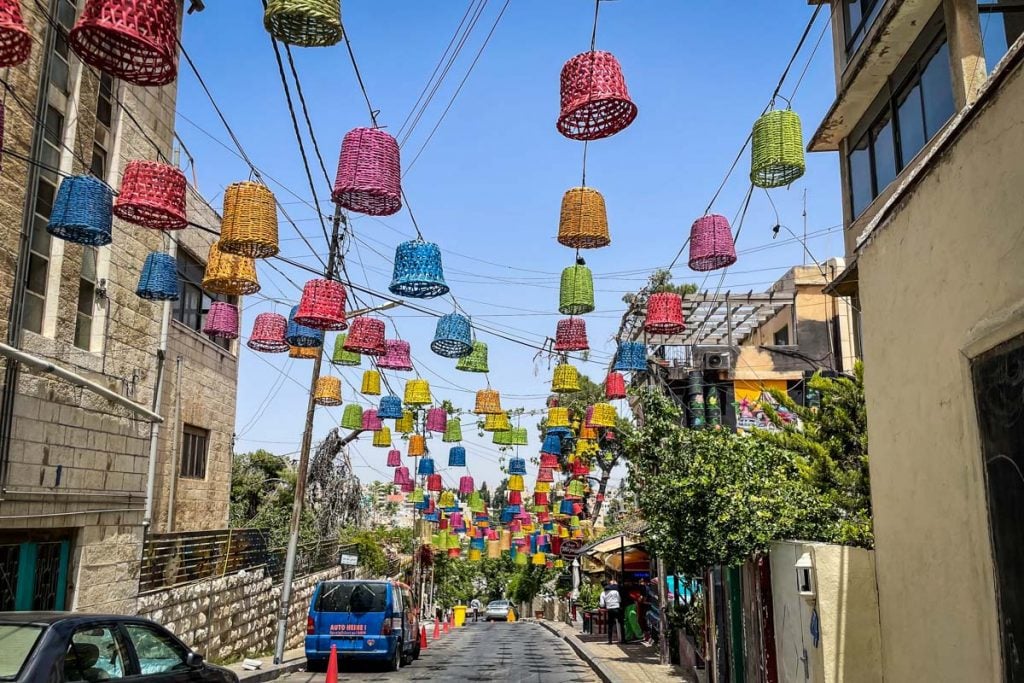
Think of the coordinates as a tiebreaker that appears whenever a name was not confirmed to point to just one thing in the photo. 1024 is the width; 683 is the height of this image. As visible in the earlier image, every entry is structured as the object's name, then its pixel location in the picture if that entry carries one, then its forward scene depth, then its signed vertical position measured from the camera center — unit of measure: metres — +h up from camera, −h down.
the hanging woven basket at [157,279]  13.56 +3.42
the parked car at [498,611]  68.19 -7.94
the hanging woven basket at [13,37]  6.49 +3.50
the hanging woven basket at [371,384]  19.40 +2.66
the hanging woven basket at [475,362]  16.95 +2.73
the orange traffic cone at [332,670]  13.18 -2.43
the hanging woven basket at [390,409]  19.61 +2.14
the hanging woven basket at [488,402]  20.95 +2.47
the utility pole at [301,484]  18.73 +0.48
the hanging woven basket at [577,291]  13.51 +3.26
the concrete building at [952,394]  5.39 +0.84
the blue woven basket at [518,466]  33.94 +1.57
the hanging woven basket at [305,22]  6.73 +3.72
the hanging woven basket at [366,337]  14.21 +2.69
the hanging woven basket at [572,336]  15.74 +3.03
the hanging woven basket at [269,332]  15.02 +2.92
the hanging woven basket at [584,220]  11.01 +3.53
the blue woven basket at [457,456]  28.20 +1.60
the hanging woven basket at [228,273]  11.68 +3.04
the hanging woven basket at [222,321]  15.67 +3.22
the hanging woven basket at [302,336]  14.87 +2.81
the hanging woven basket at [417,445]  26.56 +1.84
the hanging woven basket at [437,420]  22.12 +2.15
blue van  17.91 -2.34
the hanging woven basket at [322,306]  11.50 +2.58
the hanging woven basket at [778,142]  10.11 +4.15
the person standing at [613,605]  25.64 -2.77
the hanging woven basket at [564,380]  17.20 +2.46
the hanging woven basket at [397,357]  16.69 +2.80
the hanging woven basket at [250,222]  9.77 +3.10
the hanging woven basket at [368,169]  9.19 +3.49
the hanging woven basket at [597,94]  7.83 +3.62
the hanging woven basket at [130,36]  6.16 +3.33
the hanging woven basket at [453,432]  25.66 +2.15
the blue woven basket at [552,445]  27.05 +1.89
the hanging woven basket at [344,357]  16.81 +2.80
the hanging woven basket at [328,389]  19.09 +2.48
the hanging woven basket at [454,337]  14.04 +2.67
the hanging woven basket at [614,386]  21.48 +2.95
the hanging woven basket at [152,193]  8.90 +3.13
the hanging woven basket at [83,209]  10.04 +3.33
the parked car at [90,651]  5.94 -1.07
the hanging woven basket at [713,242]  12.71 +3.78
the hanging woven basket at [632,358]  18.67 +3.14
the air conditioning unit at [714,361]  25.27 +4.19
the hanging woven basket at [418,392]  18.82 +2.42
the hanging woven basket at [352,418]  21.72 +2.14
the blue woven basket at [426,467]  28.25 +1.26
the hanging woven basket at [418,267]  10.67 +2.87
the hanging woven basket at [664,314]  14.70 +3.19
